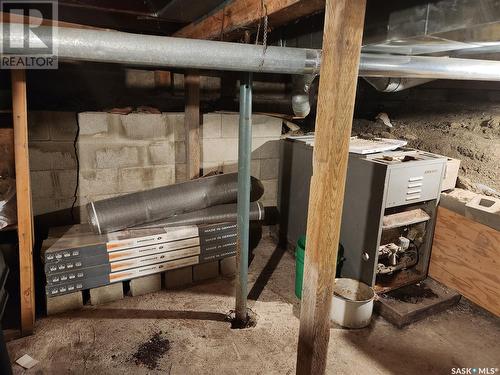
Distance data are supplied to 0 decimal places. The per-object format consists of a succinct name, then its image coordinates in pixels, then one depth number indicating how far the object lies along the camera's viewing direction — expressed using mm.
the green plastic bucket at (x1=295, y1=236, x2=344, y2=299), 2773
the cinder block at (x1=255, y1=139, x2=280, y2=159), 3701
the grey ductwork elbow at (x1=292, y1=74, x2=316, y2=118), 3016
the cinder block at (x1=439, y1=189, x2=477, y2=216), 2732
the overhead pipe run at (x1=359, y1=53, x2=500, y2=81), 1945
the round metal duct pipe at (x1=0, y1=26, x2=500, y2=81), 1372
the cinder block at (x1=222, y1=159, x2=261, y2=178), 3592
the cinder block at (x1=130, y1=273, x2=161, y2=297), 2807
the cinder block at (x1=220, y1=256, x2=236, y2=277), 3150
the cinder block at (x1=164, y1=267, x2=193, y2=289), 2922
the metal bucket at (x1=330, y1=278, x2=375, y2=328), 2479
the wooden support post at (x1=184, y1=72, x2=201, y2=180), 3264
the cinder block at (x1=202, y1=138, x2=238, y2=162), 3453
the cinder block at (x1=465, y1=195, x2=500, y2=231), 2510
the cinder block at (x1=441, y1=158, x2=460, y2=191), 2881
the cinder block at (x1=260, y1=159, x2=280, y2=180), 3750
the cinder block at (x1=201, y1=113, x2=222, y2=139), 3383
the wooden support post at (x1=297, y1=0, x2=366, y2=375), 1290
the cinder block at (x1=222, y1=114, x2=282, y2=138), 3461
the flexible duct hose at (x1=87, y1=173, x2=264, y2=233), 2672
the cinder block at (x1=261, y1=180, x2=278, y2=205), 3816
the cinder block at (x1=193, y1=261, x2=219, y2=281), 3035
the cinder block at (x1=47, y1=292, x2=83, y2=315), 2521
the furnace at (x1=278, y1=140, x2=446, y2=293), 2598
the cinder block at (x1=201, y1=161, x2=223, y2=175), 3488
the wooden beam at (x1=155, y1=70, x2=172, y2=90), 3512
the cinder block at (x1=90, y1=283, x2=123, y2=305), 2668
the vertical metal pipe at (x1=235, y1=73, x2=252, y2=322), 2119
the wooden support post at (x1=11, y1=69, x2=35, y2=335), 2059
